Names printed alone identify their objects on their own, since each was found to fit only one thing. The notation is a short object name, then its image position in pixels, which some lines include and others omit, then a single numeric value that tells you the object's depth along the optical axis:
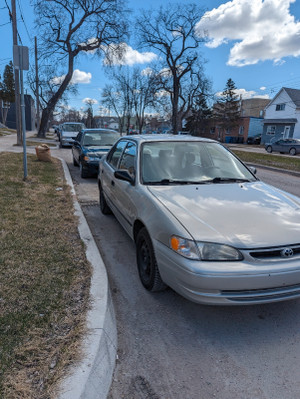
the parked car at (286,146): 27.98
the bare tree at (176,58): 34.38
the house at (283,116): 42.25
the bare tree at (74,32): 23.45
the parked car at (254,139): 51.22
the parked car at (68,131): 19.52
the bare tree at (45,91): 40.75
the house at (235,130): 55.19
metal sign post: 6.71
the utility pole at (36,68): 28.79
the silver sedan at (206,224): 2.41
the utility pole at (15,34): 14.46
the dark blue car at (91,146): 9.20
